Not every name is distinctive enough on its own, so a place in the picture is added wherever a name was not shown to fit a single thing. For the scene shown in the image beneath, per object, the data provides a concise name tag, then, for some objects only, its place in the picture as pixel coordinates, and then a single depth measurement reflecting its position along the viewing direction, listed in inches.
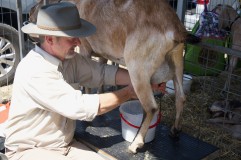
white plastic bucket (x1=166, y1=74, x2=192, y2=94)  206.9
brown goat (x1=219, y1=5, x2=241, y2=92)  205.9
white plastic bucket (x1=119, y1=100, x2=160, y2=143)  142.6
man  105.3
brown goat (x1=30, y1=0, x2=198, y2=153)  132.5
